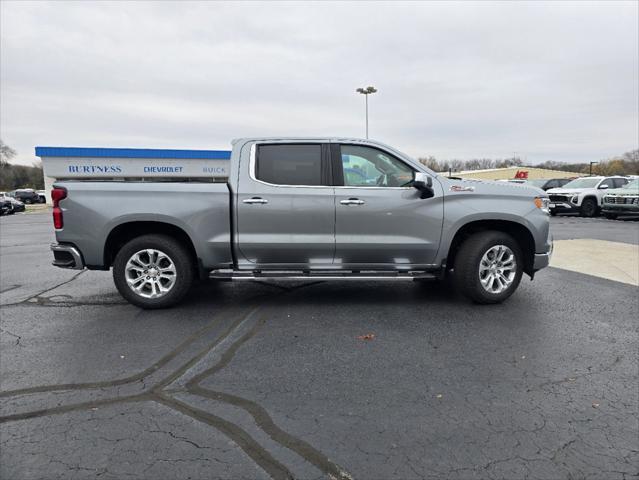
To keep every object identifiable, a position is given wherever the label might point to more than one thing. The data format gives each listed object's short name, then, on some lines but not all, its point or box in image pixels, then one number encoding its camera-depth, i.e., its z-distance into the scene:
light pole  29.86
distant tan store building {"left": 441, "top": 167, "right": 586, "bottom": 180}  68.85
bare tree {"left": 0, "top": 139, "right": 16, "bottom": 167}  88.38
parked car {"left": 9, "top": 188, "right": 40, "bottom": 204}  49.84
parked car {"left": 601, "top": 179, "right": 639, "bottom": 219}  16.33
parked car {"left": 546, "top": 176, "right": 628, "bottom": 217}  18.61
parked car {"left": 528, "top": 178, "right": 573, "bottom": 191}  27.72
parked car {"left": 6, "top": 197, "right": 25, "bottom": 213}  31.93
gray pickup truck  4.82
